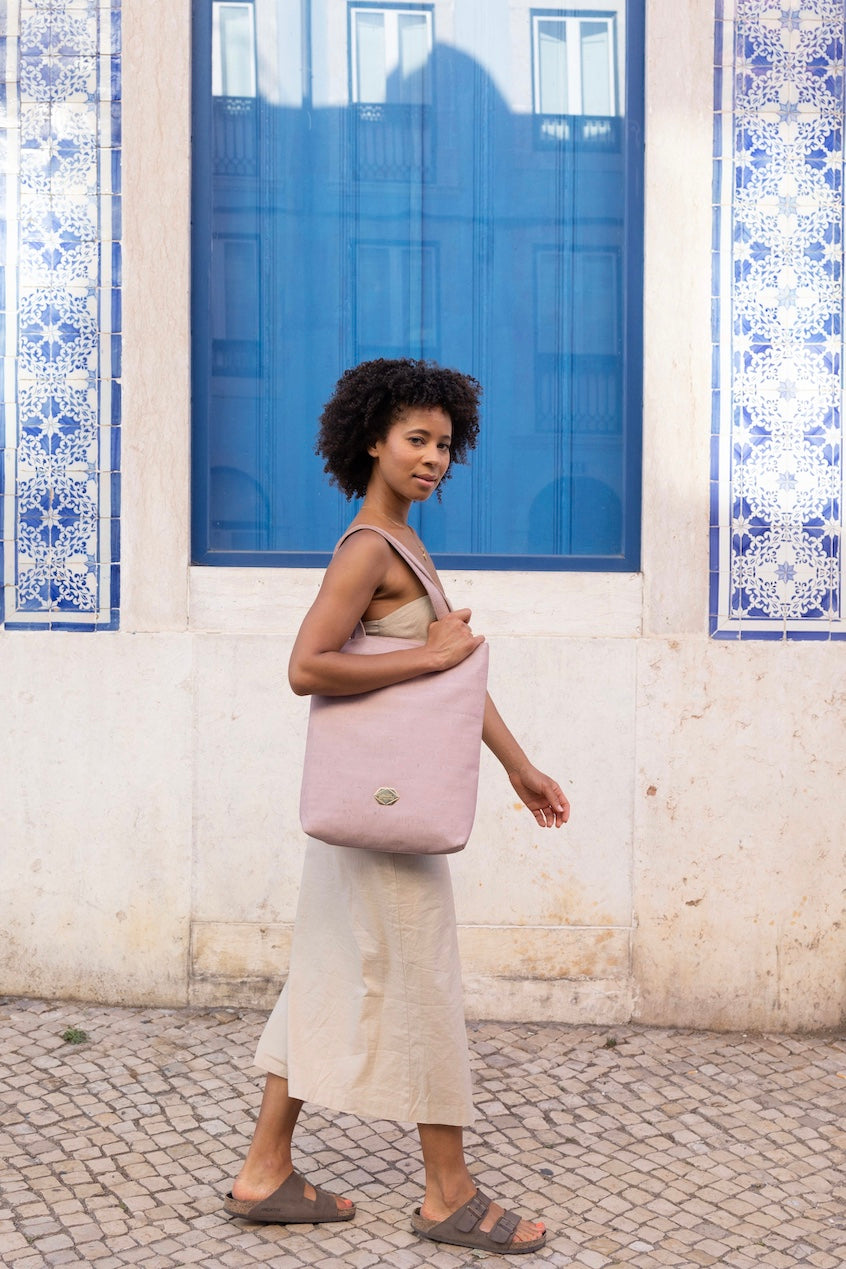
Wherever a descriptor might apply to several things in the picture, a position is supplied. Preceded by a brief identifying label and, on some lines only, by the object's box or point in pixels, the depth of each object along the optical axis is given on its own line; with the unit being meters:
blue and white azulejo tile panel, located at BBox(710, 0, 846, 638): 4.47
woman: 3.01
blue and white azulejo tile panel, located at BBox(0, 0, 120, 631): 4.55
